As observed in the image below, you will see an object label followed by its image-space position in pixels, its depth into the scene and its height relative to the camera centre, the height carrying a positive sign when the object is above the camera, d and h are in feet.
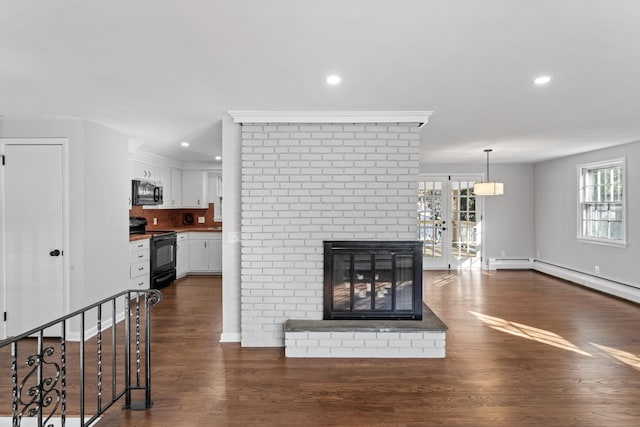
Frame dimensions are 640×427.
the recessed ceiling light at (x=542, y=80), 8.22 +3.20
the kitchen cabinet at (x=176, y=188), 22.24 +1.60
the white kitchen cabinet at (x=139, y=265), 16.56 -2.60
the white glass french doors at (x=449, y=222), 24.75 -0.67
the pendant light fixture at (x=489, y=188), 19.30 +1.37
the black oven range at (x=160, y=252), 18.30 -2.23
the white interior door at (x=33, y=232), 11.75 -0.68
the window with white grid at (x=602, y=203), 17.57 +0.55
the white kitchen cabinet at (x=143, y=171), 17.89 +2.24
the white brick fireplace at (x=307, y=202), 11.23 +0.34
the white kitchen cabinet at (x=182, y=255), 21.70 -2.71
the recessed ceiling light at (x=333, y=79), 8.11 +3.16
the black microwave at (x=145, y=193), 17.37 +1.04
